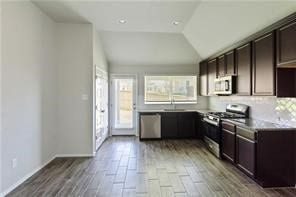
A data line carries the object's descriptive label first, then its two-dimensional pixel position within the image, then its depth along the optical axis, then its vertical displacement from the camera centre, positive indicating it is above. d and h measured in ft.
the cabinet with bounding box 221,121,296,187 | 6.68 -2.95
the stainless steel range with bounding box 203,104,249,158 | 9.70 -1.94
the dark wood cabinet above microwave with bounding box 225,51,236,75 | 9.72 +2.37
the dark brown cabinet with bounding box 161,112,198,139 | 13.88 -2.88
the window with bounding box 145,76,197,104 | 15.41 +0.77
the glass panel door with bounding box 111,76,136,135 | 15.10 -1.08
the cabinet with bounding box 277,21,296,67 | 5.91 +2.23
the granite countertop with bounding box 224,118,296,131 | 6.73 -1.52
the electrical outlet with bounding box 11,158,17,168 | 6.67 -3.21
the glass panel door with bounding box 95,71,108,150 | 11.36 -1.07
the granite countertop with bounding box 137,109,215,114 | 14.05 -1.48
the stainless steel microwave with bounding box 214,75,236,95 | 9.61 +0.82
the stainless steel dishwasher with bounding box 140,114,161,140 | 13.69 -3.04
